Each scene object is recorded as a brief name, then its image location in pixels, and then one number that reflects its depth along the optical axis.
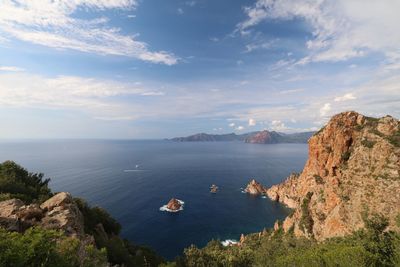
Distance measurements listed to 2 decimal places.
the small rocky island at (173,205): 123.94
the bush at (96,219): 44.27
